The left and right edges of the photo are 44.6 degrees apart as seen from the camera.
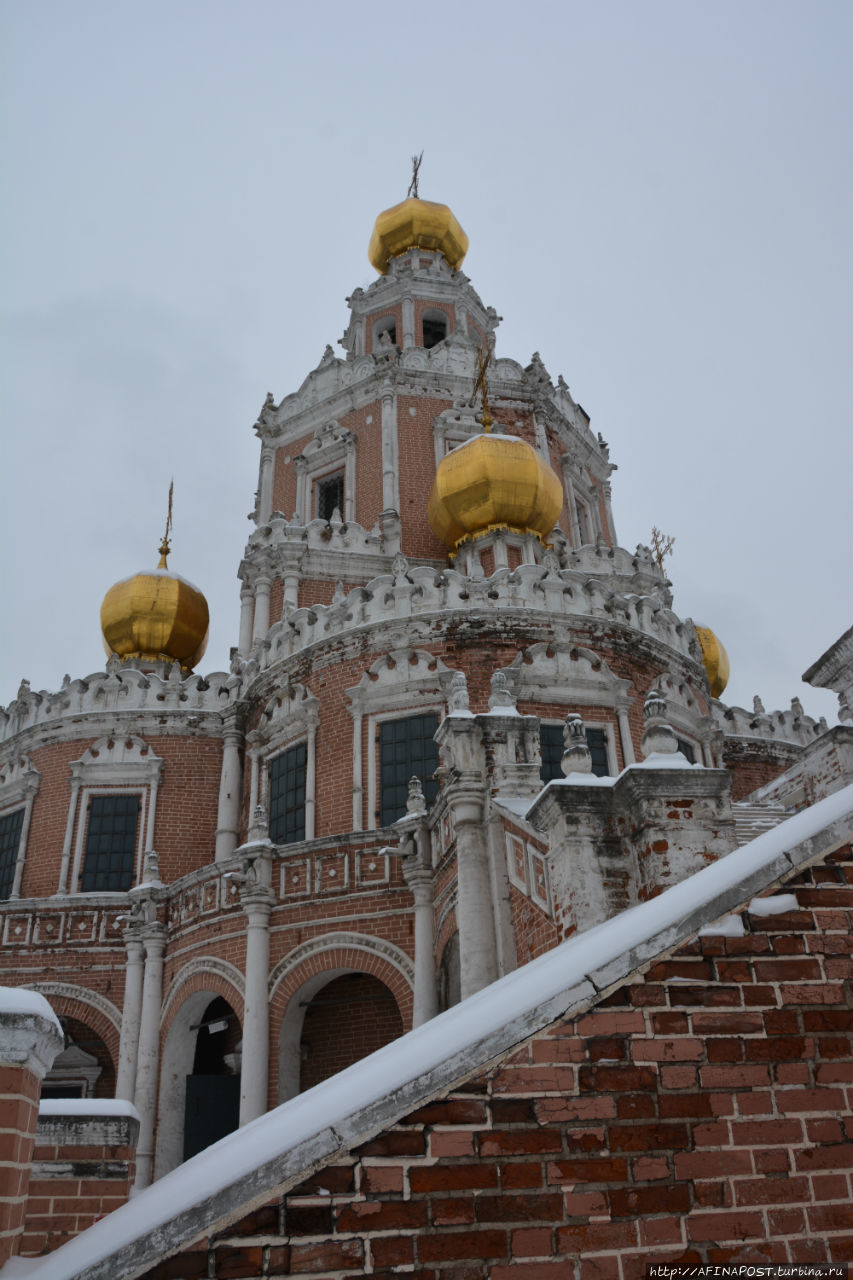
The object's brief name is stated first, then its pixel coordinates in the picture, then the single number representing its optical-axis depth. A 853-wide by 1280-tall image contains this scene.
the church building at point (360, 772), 9.81
